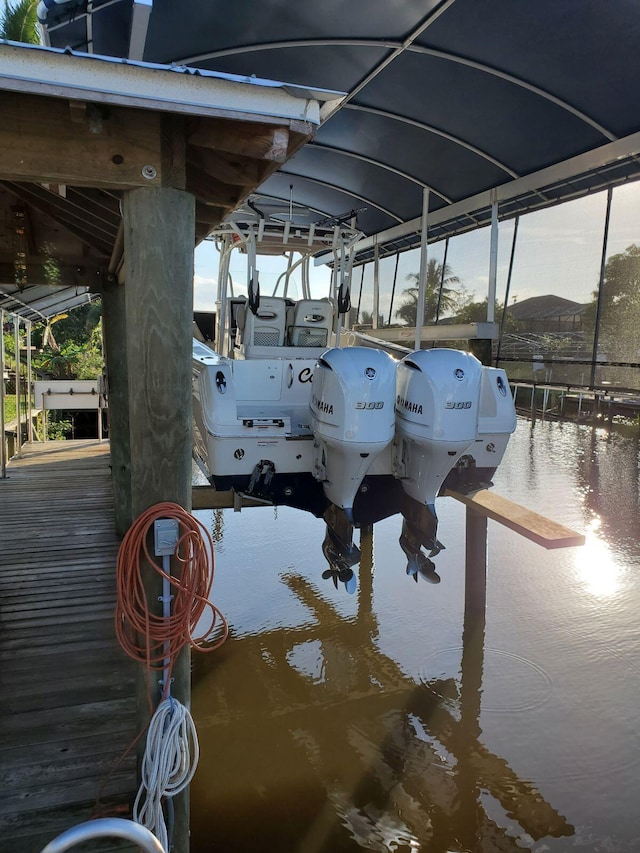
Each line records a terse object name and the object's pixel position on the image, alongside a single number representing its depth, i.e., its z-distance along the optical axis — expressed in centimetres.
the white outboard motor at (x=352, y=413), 333
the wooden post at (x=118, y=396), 495
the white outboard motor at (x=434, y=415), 346
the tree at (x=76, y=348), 1747
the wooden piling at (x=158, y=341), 205
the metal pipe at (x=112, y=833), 115
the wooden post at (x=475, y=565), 536
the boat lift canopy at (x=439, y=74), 457
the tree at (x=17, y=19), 894
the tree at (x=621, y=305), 868
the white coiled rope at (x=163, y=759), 213
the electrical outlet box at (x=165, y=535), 213
